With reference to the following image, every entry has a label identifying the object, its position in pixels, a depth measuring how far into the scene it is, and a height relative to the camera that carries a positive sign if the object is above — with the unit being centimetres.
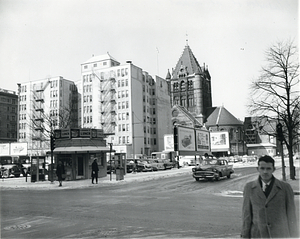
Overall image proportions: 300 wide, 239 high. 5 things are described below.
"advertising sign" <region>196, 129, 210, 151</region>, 5700 +109
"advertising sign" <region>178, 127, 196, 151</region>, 4841 +114
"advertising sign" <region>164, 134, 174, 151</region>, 7188 +109
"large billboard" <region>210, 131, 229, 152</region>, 7669 +101
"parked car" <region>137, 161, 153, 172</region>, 4269 -236
